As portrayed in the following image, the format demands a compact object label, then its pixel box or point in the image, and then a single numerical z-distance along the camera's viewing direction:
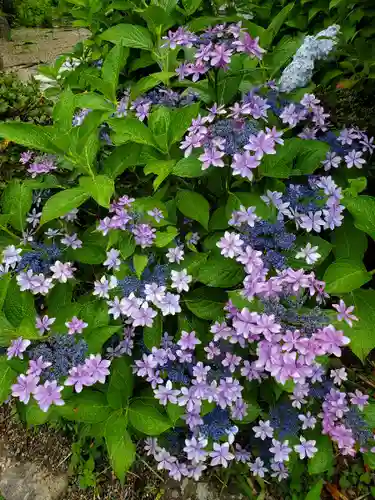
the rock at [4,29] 5.79
